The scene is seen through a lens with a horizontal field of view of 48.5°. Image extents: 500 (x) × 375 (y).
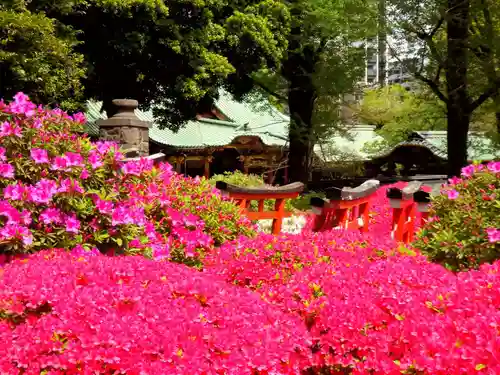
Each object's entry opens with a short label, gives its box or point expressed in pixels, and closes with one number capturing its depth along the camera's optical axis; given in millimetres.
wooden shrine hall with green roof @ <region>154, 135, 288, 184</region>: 21402
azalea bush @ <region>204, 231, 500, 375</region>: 2035
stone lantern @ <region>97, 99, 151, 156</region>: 9602
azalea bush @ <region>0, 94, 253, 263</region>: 3887
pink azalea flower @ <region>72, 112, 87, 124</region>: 4590
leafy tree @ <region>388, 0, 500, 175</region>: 14078
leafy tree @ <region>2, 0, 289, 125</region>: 13125
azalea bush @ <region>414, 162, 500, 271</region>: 4109
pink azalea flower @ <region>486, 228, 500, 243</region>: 3967
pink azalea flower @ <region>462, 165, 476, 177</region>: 4814
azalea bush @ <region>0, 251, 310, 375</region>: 2117
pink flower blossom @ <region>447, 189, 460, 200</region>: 4629
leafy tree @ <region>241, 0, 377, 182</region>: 16297
